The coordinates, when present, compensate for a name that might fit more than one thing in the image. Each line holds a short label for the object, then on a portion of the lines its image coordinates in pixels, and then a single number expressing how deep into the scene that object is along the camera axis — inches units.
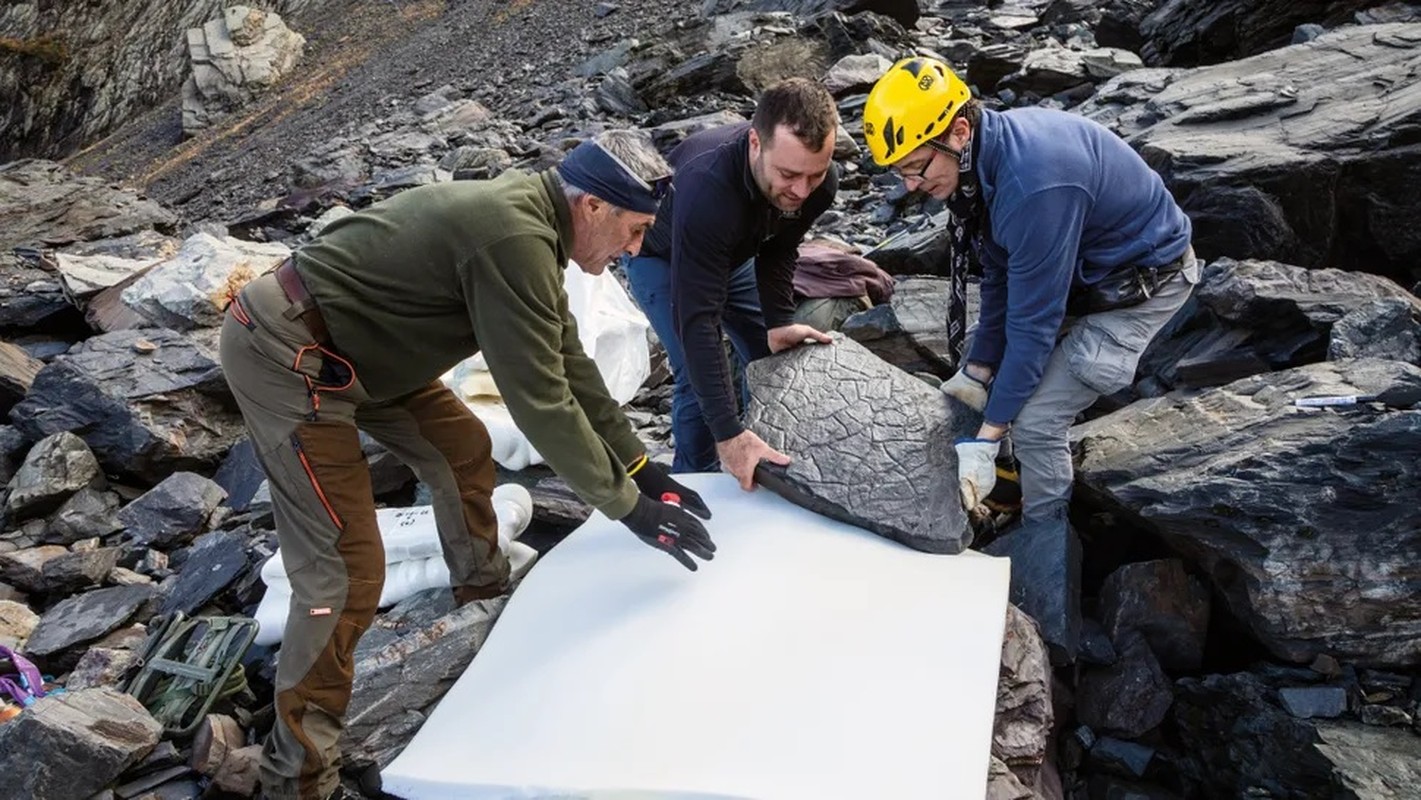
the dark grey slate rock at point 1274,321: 152.1
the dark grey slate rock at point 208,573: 166.1
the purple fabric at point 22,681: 140.5
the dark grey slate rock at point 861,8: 501.7
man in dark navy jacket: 122.5
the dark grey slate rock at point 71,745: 111.0
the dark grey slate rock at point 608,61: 554.3
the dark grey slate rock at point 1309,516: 119.7
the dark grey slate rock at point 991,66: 368.5
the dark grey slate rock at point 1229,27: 320.5
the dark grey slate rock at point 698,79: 456.8
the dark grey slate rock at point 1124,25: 379.9
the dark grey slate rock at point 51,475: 210.2
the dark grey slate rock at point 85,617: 160.7
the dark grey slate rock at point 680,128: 364.5
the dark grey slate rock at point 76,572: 184.4
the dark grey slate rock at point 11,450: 227.0
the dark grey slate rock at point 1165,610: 135.4
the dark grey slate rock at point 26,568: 187.9
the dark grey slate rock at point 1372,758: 110.7
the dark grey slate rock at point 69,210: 454.6
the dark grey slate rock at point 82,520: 206.1
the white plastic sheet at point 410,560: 146.0
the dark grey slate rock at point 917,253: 226.8
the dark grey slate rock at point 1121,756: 131.6
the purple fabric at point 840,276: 206.4
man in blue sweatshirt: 119.9
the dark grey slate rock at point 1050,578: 130.4
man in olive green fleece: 106.3
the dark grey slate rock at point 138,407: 227.0
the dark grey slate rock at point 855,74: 400.2
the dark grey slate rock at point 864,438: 130.5
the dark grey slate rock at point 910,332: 192.5
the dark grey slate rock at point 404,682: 122.4
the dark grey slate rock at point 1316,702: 122.7
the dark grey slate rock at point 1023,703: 112.1
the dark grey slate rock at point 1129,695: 133.6
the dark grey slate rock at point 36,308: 310.8
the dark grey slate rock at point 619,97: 482.0
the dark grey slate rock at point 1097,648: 135.6
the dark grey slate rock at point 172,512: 202.1
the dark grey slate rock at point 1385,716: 119.0
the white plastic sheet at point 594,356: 181.3
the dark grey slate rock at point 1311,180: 191.2
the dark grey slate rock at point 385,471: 185.3
